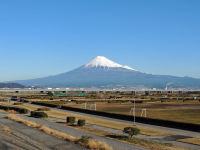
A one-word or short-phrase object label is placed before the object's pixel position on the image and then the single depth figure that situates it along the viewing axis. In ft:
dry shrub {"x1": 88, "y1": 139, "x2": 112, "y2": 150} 78.48
